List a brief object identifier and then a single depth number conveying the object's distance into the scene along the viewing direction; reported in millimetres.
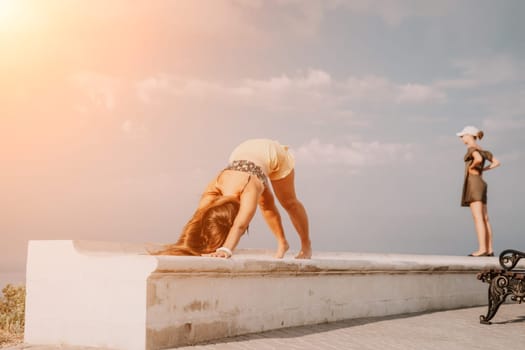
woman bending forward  5508
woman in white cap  10711
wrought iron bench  6434
